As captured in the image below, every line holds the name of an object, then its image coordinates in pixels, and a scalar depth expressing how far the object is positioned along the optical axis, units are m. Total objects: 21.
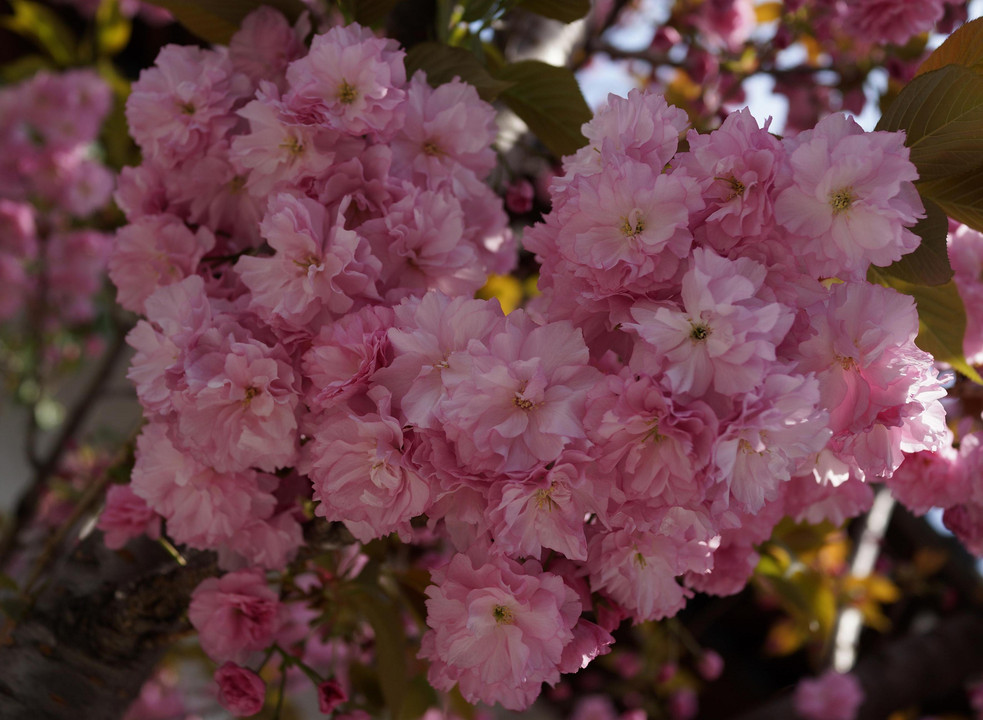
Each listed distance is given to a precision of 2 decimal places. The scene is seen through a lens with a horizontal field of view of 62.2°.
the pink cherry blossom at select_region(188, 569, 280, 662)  0.62
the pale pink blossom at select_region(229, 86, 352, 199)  0.55
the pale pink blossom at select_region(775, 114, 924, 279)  0.44
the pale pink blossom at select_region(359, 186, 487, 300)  0.54
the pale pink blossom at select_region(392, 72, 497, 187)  0.59
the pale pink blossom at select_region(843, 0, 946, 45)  0.89
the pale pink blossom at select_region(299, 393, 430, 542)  0.44
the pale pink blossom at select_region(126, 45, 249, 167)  0.61
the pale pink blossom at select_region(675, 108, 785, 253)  0.44
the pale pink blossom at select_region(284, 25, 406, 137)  0.54
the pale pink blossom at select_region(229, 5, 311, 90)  0.65
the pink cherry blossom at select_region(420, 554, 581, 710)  0.46
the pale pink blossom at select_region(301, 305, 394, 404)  0.46
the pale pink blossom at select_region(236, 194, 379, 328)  0.50
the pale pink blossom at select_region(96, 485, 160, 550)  0.67
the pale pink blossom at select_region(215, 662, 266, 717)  0.65
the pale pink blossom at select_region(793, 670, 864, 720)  1.53
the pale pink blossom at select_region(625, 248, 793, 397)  0.39
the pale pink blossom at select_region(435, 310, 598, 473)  0.41
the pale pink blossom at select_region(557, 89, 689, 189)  0.48
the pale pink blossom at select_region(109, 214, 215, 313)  0.62
